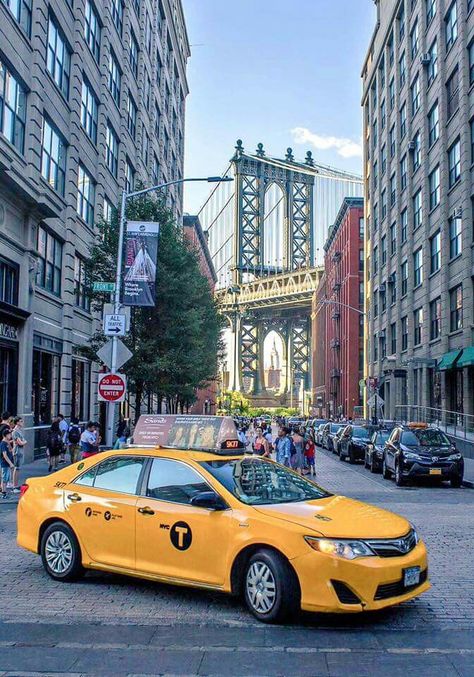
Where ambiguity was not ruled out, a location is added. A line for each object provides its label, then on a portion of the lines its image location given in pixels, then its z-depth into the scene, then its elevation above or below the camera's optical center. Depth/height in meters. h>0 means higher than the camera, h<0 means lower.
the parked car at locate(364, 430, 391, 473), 22.98 -1.82
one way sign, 17.42 +1.73
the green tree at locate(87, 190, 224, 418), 24.25 +2.90
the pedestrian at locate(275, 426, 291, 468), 18.14 -1.40
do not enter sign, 16.16 +0.10
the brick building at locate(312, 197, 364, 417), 69.75 +9.22
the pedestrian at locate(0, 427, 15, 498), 14.11 -1.39
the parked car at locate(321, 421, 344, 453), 36.69 -2.14
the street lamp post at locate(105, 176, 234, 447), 16.94 +2.56
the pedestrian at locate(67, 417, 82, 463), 20.80 -1.42
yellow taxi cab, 5.70 -1.25
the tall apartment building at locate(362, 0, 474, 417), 31.88 +11.24
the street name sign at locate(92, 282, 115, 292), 17.69 +2.79
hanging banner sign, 18.62 +3.52
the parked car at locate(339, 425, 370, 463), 27.77 -1.93
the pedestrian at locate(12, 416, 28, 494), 14.72 -1.25
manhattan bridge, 146.88 +33.12
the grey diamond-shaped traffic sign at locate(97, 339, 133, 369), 17.14 +1.00
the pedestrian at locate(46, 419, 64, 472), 18.53 -1.44
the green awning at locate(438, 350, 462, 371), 30.48 +1.68
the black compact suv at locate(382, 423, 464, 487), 18.19 -1.64
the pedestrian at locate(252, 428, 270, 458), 20.02 -1.50
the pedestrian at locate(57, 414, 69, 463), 22.69 -1.26
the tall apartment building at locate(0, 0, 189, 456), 20.34 +8.06
